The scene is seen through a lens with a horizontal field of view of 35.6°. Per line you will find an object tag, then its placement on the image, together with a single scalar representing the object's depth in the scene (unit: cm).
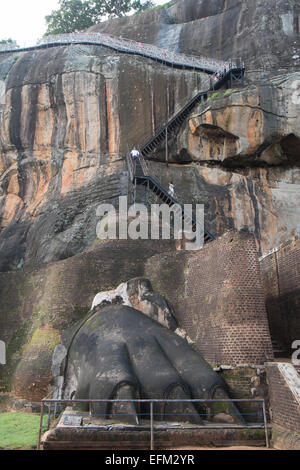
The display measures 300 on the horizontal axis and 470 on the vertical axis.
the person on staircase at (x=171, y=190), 2244
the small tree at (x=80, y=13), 4491
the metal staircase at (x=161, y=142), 2123
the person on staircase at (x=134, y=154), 2346
